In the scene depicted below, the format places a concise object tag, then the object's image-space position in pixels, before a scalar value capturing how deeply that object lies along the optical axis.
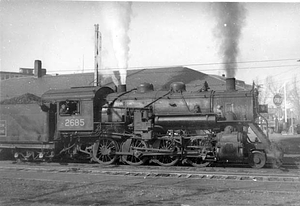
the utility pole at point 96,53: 26.84
